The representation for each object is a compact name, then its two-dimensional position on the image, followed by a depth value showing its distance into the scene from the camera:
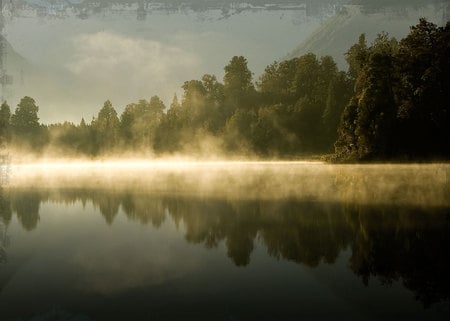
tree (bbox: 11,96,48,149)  150.75
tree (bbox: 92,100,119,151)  157.50
